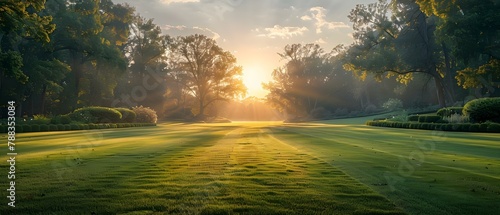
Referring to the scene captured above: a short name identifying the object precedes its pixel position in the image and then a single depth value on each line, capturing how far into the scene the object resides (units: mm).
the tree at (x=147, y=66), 74000
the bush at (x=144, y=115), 43438
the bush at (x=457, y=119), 24062
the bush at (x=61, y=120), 28767
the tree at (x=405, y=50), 46688
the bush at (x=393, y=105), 62781
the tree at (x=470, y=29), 26609
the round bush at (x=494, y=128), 19750
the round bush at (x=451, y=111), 27094
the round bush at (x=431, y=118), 26634
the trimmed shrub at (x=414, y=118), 30850
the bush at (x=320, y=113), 75000
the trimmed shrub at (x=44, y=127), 25219
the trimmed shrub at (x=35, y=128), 24672
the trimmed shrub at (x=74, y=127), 27055
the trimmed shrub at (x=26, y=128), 24016
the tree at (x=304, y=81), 81250
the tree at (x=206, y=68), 75438
